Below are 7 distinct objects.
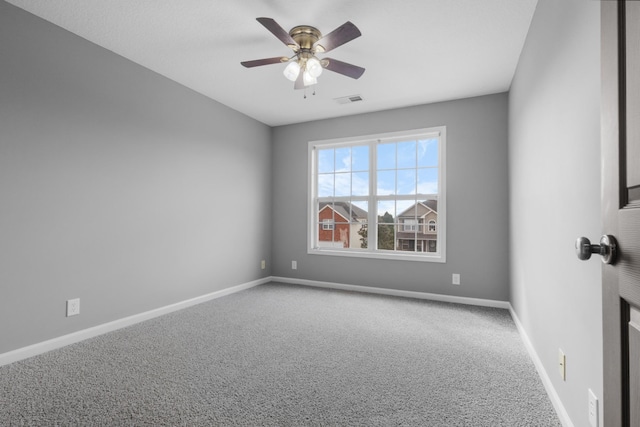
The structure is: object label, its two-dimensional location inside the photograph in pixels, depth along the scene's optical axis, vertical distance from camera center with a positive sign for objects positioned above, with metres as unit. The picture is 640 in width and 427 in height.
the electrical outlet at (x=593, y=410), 1.17 -0.71
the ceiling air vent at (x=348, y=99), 3.80 +1.50
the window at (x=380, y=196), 4.05 +0.35
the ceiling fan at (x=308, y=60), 2.37 +1.25
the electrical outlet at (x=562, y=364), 1.56 -0.72
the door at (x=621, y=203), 0.61 +0.04
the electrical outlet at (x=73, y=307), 2.51 -0.72
